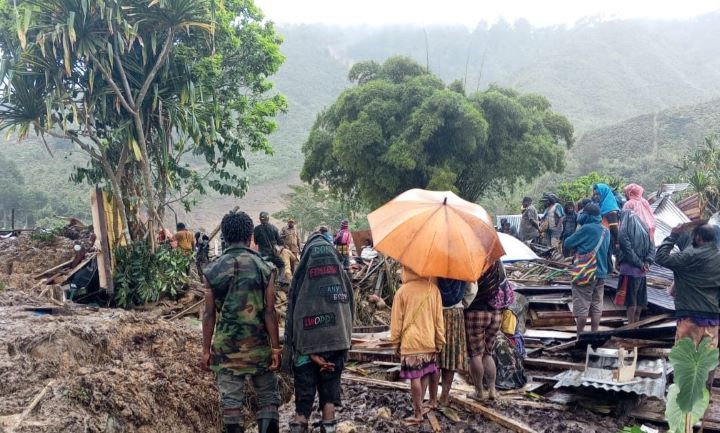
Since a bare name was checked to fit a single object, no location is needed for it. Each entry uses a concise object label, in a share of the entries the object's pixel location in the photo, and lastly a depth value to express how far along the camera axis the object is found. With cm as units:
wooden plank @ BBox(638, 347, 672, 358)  539
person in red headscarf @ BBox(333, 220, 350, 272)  1047
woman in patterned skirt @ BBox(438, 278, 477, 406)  453
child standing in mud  422
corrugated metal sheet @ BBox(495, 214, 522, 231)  2262
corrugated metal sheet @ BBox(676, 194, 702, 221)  1431
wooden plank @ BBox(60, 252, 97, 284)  1082
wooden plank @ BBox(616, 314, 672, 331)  623
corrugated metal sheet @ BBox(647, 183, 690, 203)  1369
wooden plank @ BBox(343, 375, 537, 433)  434
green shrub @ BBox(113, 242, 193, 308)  1032
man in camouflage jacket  370
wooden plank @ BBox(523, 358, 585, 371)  566
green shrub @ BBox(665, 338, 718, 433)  288
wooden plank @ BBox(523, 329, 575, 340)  704
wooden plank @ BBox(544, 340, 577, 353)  618
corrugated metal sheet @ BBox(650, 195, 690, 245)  1175
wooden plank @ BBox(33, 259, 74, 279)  1127
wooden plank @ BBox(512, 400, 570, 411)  481
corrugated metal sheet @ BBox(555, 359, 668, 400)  457
